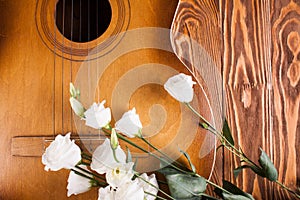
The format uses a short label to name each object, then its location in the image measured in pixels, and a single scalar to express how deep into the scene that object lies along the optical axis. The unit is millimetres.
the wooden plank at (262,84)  1044
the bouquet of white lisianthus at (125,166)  783
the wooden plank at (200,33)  1069
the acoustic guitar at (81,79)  1094
